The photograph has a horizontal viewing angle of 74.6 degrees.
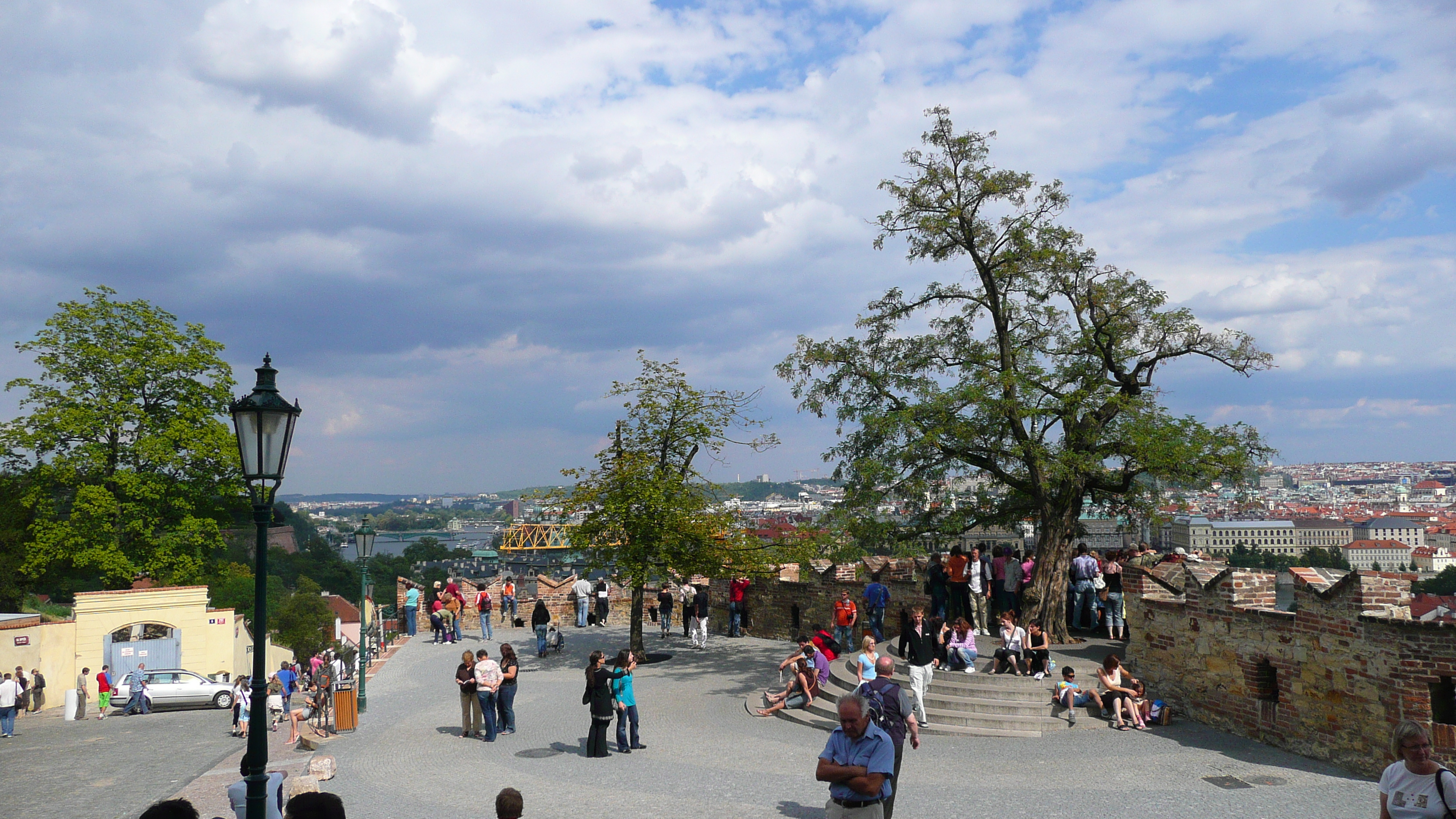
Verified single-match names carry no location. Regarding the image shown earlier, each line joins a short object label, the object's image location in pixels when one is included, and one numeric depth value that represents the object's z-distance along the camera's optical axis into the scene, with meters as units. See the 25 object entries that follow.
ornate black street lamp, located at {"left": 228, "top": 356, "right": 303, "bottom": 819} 7.14
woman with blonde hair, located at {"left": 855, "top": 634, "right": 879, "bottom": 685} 12.75
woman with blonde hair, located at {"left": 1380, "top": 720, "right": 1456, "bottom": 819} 5.55
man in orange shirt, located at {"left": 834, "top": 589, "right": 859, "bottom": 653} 19.27
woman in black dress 12.48
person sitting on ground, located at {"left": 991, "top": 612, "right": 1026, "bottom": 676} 14.52
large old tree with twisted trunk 16.89
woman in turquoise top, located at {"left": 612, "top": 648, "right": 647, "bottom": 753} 12.80
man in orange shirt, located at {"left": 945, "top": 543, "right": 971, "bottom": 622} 17.50
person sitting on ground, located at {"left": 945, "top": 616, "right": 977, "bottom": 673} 14.79
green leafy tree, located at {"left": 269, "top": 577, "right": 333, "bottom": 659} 71.12
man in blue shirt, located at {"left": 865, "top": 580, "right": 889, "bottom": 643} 19.59
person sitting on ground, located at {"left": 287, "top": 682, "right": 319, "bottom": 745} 15.80
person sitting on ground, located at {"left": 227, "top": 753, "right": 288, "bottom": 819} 7.41
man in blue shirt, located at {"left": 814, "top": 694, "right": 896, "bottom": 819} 5.87
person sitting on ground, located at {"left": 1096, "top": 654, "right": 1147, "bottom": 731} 13.45
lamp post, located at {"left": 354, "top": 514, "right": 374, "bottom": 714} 19.06
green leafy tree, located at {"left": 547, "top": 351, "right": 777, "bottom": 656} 19.94
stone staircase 13.45
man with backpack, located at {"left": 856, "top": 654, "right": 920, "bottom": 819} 7.91
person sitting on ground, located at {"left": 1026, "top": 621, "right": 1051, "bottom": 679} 14.44
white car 23.14
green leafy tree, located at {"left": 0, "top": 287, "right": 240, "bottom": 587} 28.19
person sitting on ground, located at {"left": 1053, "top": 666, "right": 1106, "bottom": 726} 13.57
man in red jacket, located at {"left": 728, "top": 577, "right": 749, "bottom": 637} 23.67
